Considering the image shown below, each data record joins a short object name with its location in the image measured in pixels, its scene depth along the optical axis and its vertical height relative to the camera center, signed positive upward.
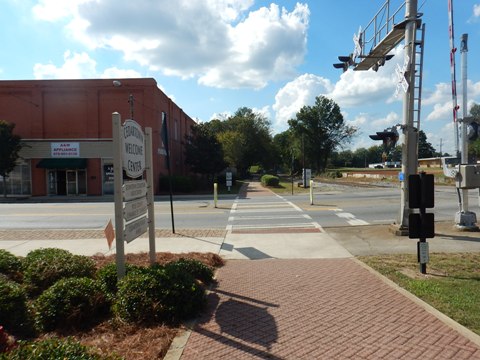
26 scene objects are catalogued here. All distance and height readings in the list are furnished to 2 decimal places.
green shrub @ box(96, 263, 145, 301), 5.23 -1.46
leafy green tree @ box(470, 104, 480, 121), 113.12 +16.50
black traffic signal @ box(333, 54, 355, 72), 13.22 +3.52
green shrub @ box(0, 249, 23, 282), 6.16 -1.48
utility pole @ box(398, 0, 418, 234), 10.49 +1.50
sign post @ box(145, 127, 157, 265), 6.26 -0.35
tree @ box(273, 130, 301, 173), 91.38 +4.92
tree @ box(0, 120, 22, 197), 29.17 +1.97
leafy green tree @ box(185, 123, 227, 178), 38.62 +1.59
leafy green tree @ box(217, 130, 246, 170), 62.41 +3.76
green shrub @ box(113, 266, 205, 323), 4.54 -1.50
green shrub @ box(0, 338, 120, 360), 2.76 -1.29
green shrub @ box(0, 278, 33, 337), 4.24 -1.50
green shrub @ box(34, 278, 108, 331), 4.55 -1.57
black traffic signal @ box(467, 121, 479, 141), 10.87 +0.98
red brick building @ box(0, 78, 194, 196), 31.89 +3.82
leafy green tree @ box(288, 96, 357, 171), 94.06 +9.41
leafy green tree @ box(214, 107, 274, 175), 63.00 +5.03
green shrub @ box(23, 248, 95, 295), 5.79 -1.44
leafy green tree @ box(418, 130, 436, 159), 136.88 +6.15
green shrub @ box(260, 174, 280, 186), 41.30 -1.24
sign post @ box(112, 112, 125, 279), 5.09 -0.25
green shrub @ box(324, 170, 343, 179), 69.02 -1.11
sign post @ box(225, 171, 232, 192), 31.47 -0.65
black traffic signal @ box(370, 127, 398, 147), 10.36 +0.82
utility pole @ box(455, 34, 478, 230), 10.74 +0.27
